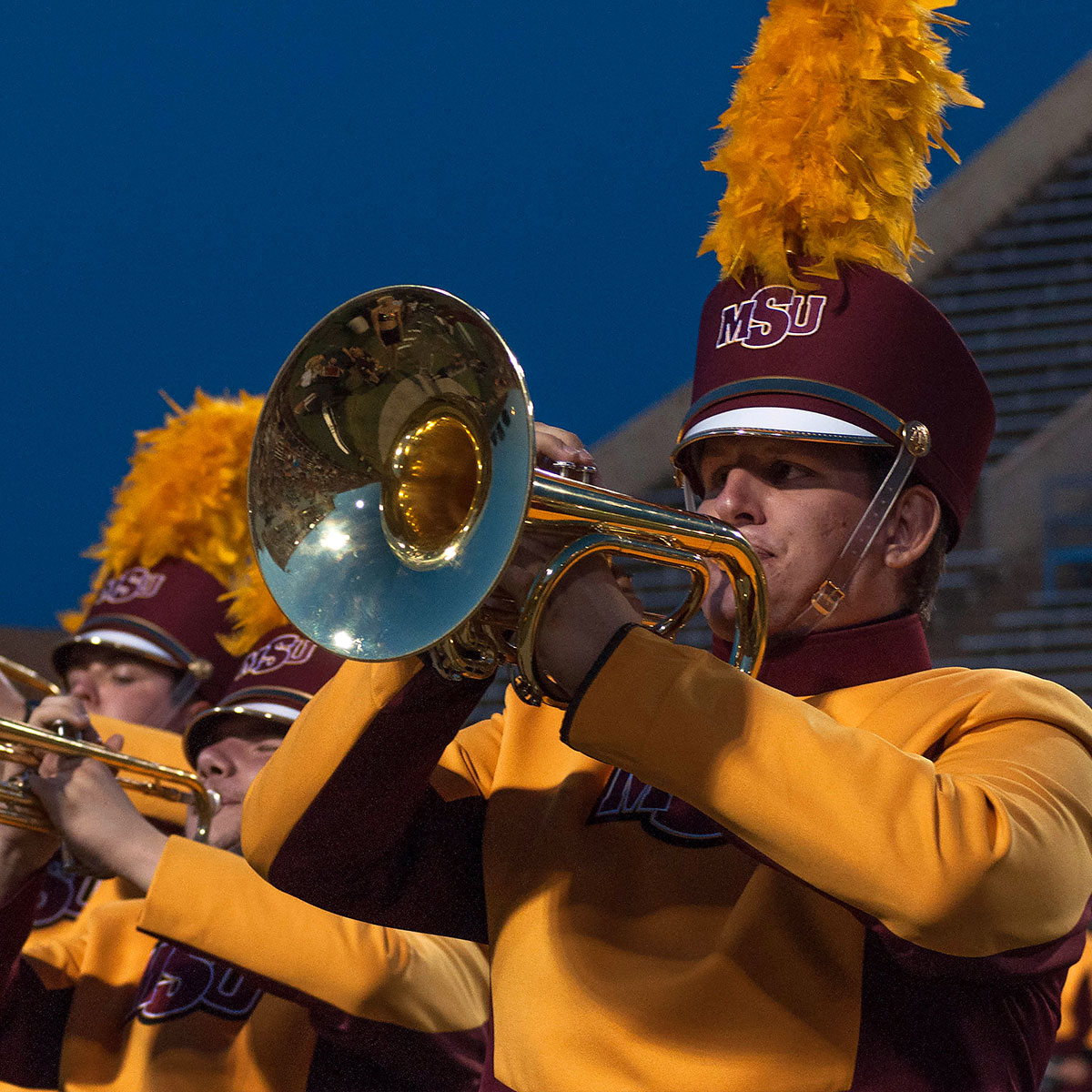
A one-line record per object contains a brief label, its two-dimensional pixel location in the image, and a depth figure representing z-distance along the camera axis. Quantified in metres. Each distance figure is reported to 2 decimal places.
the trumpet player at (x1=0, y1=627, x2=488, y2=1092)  5.13
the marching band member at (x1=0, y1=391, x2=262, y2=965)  8.20
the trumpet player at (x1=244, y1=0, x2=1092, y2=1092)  3.01
